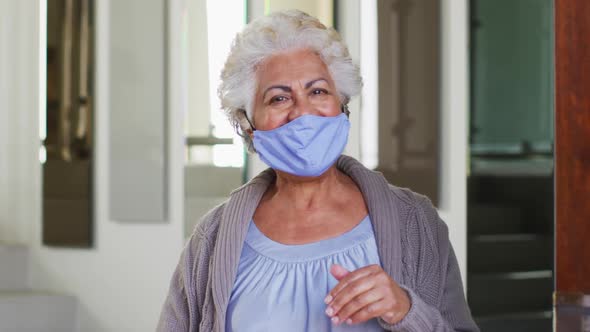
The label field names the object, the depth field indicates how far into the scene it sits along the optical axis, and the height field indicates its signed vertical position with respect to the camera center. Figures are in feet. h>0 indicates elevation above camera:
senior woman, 7.32 -0.31
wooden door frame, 6.28 -0.01
